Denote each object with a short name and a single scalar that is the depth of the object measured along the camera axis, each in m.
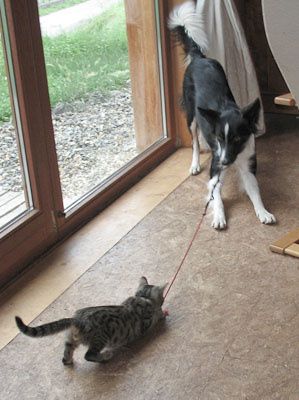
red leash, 2.46
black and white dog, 2.96
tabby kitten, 1.97
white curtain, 3.65
